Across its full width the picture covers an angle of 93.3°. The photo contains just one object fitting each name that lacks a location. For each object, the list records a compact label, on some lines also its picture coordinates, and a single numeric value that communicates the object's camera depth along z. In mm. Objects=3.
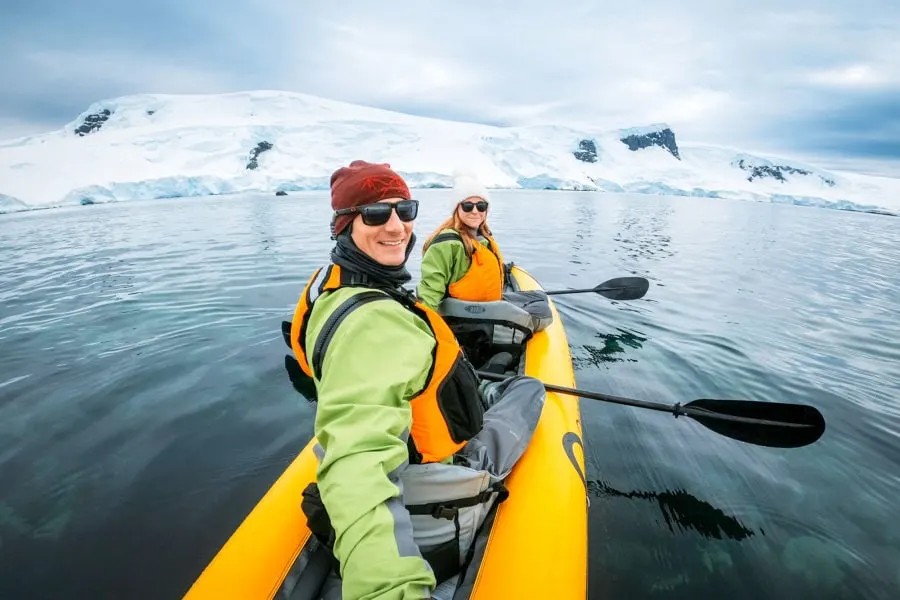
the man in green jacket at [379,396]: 1185
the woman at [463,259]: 3920
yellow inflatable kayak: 1686
